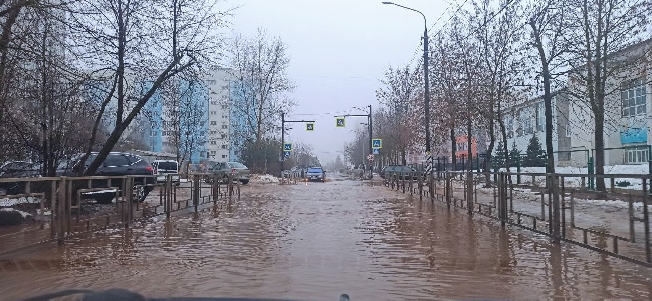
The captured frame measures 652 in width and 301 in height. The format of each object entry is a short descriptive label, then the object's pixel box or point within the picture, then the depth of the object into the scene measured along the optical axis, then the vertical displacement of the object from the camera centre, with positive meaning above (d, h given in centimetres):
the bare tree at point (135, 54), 1584 +330
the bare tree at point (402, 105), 4521 +554
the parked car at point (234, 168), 3766 +28
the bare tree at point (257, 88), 5359 +767
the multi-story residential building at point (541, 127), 2579 +308
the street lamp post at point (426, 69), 2756 +475
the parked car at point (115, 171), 1086 +6
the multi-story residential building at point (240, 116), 5375 +534
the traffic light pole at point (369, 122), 5916 +492
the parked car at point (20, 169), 1519 +13
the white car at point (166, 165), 3424 +47
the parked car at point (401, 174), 2473 -17
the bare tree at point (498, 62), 2773 +536
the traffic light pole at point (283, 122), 5538 +473
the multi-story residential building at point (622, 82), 1947 +312
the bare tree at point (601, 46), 1952 +421
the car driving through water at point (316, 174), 5256 -23
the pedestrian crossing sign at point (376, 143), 4878 +233
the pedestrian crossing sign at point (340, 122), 4728 +398
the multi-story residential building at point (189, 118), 1866 +290
